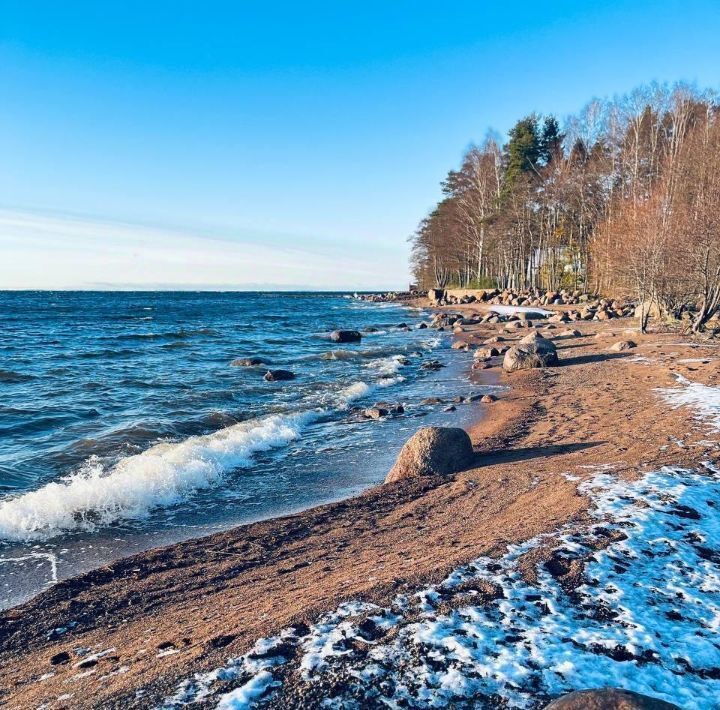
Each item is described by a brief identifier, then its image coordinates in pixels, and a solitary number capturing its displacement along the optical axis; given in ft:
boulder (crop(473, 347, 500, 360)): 69.38
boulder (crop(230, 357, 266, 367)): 72.84
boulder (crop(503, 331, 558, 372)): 58.54
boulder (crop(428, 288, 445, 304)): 209.46
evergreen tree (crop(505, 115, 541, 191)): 175.22
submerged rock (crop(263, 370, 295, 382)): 61.87
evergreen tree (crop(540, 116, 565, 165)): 178.23
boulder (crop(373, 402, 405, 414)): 43.47
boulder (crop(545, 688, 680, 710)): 8.55
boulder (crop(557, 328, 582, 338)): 78.84
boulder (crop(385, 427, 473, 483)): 26.89
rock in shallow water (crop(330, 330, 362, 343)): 103.71
